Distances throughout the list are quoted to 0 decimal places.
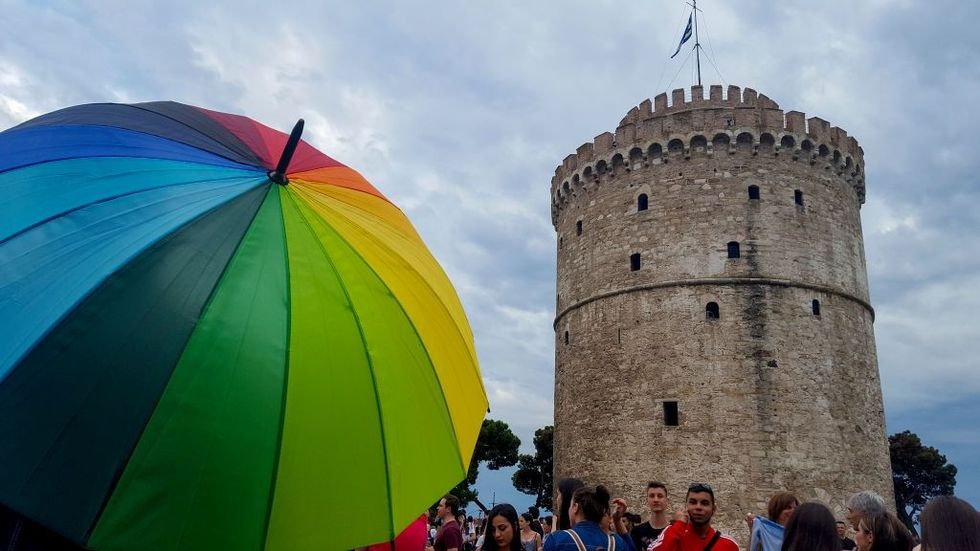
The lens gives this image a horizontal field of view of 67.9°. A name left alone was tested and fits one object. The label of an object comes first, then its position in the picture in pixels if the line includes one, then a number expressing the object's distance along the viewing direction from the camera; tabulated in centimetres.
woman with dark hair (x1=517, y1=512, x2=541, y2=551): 738
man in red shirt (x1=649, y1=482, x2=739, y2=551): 441
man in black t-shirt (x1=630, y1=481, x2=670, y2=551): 625
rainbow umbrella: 229
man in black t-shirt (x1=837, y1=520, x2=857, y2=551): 692
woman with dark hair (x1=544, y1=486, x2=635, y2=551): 411
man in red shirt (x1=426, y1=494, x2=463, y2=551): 619
